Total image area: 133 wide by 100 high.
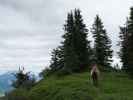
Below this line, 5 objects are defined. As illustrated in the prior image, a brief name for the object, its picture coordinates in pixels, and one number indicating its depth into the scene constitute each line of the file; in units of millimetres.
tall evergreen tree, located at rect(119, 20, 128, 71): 23941
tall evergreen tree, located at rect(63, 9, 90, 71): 26038
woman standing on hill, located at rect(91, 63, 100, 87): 13451
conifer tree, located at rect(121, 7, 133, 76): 19091
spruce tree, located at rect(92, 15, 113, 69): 29350
